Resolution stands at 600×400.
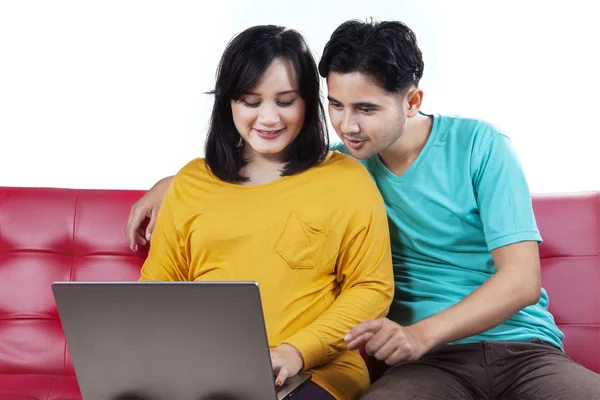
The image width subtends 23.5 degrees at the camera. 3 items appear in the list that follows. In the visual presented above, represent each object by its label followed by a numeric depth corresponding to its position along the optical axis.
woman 2.50
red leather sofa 2.83
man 2.46
